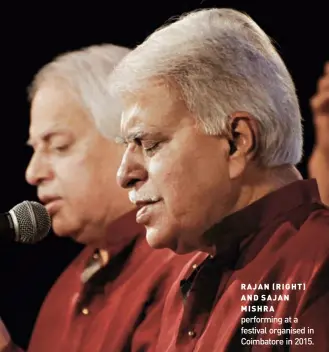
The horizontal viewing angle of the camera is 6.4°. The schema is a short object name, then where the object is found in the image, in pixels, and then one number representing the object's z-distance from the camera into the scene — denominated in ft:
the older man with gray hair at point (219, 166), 10.20
